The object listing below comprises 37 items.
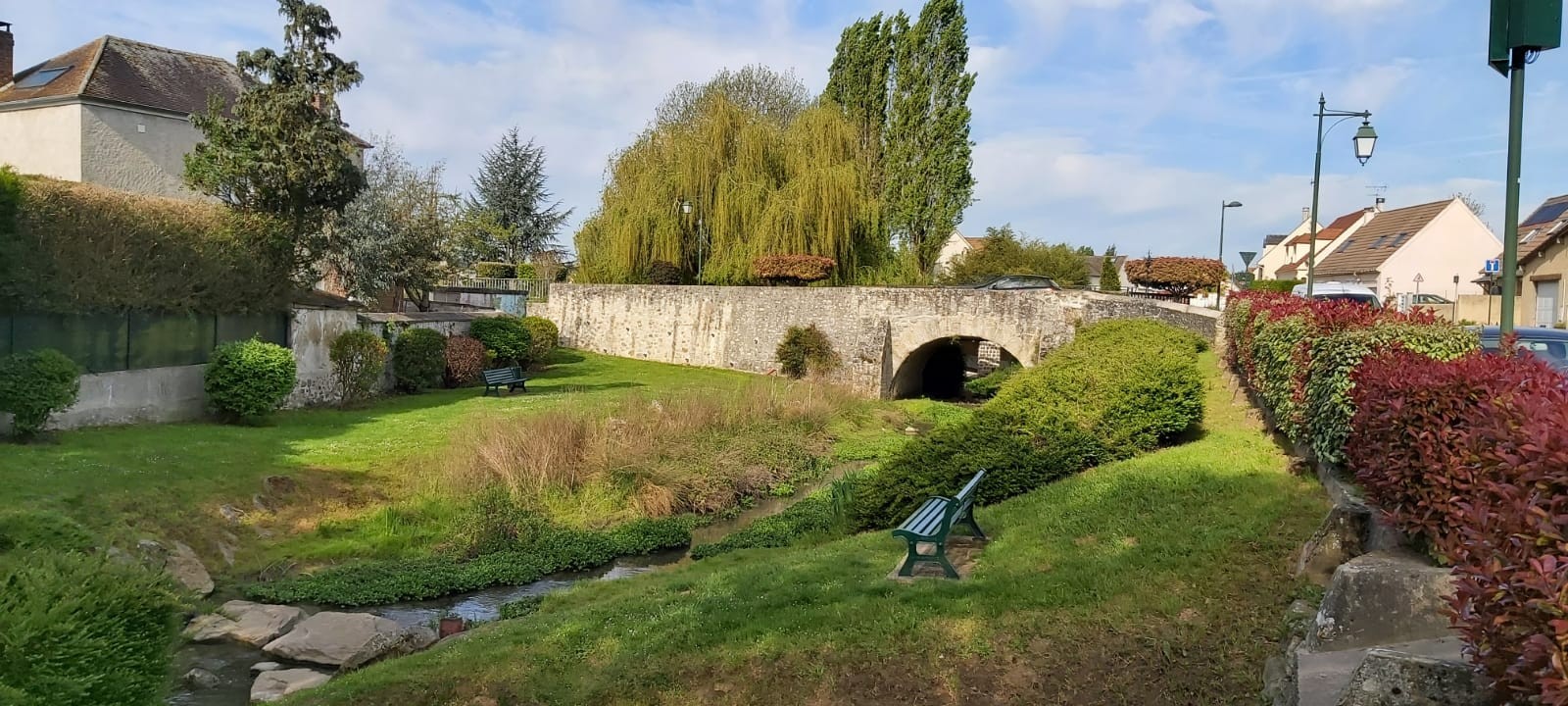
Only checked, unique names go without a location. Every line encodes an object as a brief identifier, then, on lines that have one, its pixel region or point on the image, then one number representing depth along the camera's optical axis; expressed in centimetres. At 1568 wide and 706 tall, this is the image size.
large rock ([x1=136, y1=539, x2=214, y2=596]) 986
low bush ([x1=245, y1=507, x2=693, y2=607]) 1025
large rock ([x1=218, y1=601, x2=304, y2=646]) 907
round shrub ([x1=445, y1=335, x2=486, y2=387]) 2331
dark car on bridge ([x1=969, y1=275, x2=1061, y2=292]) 2742
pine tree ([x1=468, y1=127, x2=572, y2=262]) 4341
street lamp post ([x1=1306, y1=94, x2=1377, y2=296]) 1492
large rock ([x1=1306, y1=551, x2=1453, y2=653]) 430
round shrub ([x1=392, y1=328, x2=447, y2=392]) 2169
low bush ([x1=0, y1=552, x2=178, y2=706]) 453
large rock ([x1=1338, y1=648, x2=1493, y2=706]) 330
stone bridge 2317
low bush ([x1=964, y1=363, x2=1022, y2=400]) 2550
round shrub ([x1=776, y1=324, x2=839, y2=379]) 2708
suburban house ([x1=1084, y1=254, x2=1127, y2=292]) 7146
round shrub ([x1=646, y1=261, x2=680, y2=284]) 3158
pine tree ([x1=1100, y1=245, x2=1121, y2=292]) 4016
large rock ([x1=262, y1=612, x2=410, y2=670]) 855
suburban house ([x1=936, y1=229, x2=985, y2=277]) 6312
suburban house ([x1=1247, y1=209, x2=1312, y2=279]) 6369
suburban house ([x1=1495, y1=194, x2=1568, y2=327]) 2445
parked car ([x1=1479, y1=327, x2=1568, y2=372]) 1014
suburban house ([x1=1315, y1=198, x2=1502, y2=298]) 3488
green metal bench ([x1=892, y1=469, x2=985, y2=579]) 689
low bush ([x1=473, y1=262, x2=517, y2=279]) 3923
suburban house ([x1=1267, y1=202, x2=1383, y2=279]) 5203
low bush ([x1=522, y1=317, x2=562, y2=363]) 2830
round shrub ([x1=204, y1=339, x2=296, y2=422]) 1587
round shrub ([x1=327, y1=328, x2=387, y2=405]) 1956
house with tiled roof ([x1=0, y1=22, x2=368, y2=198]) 2308
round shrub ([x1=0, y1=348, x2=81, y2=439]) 1229
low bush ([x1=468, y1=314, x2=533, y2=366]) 2542
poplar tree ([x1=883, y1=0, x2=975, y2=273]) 3238
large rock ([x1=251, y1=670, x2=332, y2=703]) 772
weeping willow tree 2936
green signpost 573
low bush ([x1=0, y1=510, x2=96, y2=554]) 604
